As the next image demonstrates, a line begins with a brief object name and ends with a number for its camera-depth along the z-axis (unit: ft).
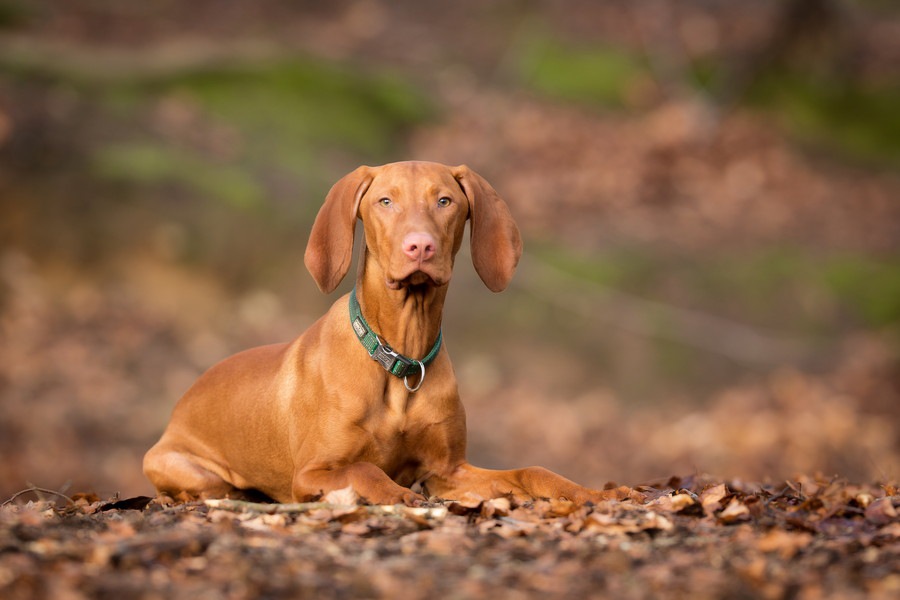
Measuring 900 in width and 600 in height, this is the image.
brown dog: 37.11
